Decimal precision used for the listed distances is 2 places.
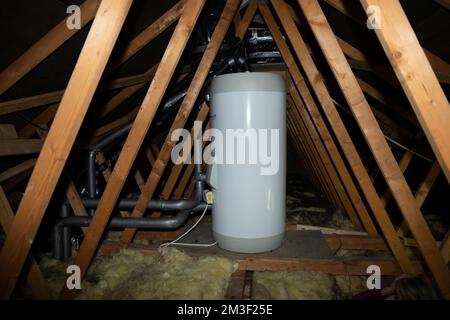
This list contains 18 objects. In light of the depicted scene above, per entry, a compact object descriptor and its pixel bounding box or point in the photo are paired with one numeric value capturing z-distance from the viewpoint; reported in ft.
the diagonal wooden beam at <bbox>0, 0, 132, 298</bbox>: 3.42
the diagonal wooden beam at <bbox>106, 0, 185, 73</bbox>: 6.58
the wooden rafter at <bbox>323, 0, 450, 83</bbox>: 6.24
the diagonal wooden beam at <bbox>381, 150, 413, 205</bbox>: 9.18
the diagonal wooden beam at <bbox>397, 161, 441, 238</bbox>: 7.23
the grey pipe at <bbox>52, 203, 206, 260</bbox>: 6.75
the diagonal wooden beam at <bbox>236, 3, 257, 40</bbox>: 8.75
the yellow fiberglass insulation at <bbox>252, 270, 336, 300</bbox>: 5.29
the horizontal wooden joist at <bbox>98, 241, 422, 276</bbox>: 5.91
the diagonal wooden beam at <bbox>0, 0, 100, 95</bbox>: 4.97
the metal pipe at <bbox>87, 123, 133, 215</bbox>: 7.88
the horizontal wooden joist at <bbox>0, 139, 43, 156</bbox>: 5.51
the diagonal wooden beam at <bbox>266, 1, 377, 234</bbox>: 6.95
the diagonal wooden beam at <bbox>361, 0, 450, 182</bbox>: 3.06
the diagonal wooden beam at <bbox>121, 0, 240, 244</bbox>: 6.66
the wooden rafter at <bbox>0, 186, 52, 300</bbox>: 4.98
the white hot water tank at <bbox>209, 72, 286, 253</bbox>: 5.59
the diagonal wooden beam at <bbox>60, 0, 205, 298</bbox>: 5.17
